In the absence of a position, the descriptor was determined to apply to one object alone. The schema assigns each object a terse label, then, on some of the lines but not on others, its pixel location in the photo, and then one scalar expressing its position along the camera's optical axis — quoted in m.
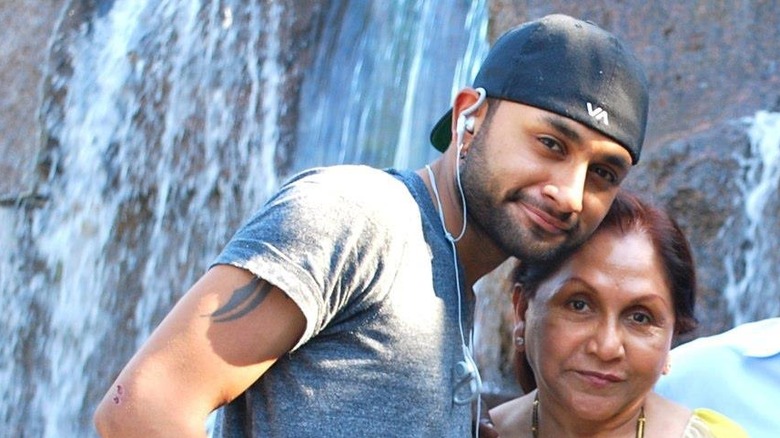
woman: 2.57
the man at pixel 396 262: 1.81
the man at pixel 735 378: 2.95
